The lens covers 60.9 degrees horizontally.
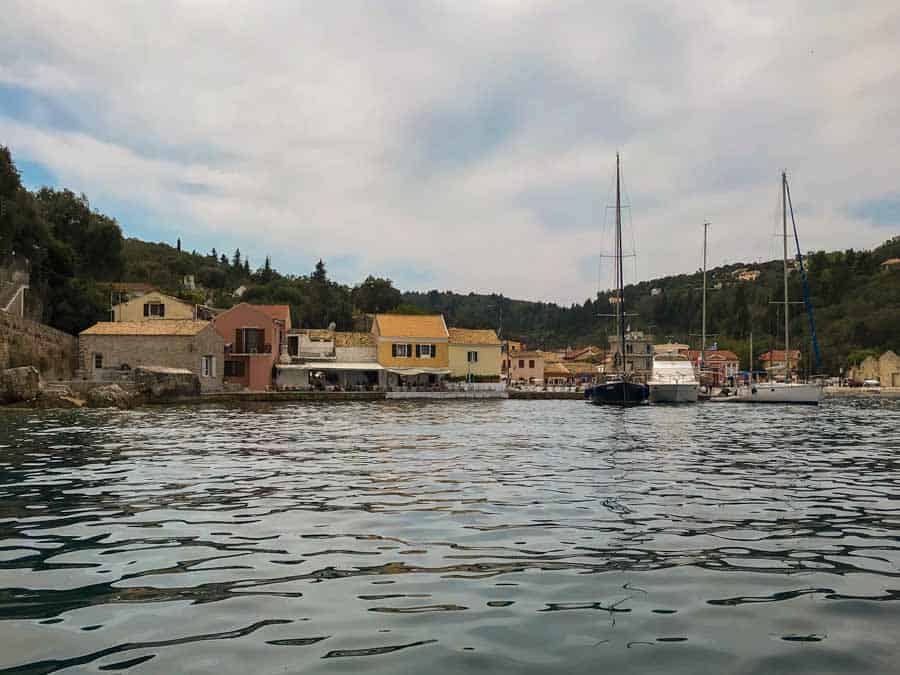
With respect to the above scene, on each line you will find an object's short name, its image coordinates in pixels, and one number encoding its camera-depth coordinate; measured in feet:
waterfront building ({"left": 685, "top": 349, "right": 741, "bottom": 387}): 408.96
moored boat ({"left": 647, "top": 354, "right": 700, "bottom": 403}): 193.16
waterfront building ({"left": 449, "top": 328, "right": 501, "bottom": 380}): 237.25
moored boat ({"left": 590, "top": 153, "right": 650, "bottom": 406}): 177.58
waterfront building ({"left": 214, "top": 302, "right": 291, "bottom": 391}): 201.77
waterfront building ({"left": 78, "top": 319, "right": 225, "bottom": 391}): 180.45
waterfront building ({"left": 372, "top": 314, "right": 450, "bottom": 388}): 226.38
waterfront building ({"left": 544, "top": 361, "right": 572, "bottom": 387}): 365.36
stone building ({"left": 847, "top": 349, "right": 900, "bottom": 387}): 353.51
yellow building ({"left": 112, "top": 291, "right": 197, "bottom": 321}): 211.82
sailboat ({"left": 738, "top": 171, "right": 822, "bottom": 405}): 193.16
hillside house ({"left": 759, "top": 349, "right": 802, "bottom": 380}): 360.89
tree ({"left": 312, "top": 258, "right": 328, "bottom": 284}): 444.96
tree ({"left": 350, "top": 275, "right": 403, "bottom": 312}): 349.31
